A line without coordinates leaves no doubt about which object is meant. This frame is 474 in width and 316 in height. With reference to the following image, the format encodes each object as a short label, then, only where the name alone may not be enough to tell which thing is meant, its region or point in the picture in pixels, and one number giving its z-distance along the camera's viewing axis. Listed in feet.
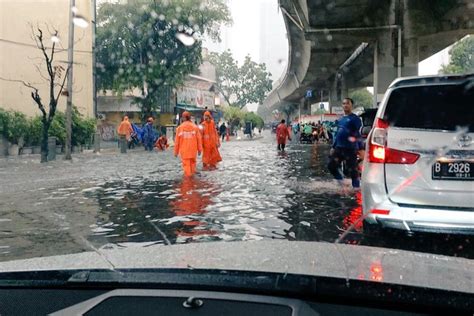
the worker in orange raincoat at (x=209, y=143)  55.31
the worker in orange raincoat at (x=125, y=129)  93.35
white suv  16.42
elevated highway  67.41
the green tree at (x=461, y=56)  195.72
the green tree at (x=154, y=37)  116.37
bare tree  67.85
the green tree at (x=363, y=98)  367.45
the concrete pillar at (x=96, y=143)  92.97
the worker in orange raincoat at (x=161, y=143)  101.35
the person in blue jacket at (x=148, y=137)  99.09
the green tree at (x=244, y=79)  258.98
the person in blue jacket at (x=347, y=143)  34.47
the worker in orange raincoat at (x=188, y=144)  45.39
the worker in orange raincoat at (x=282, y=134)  86.89
